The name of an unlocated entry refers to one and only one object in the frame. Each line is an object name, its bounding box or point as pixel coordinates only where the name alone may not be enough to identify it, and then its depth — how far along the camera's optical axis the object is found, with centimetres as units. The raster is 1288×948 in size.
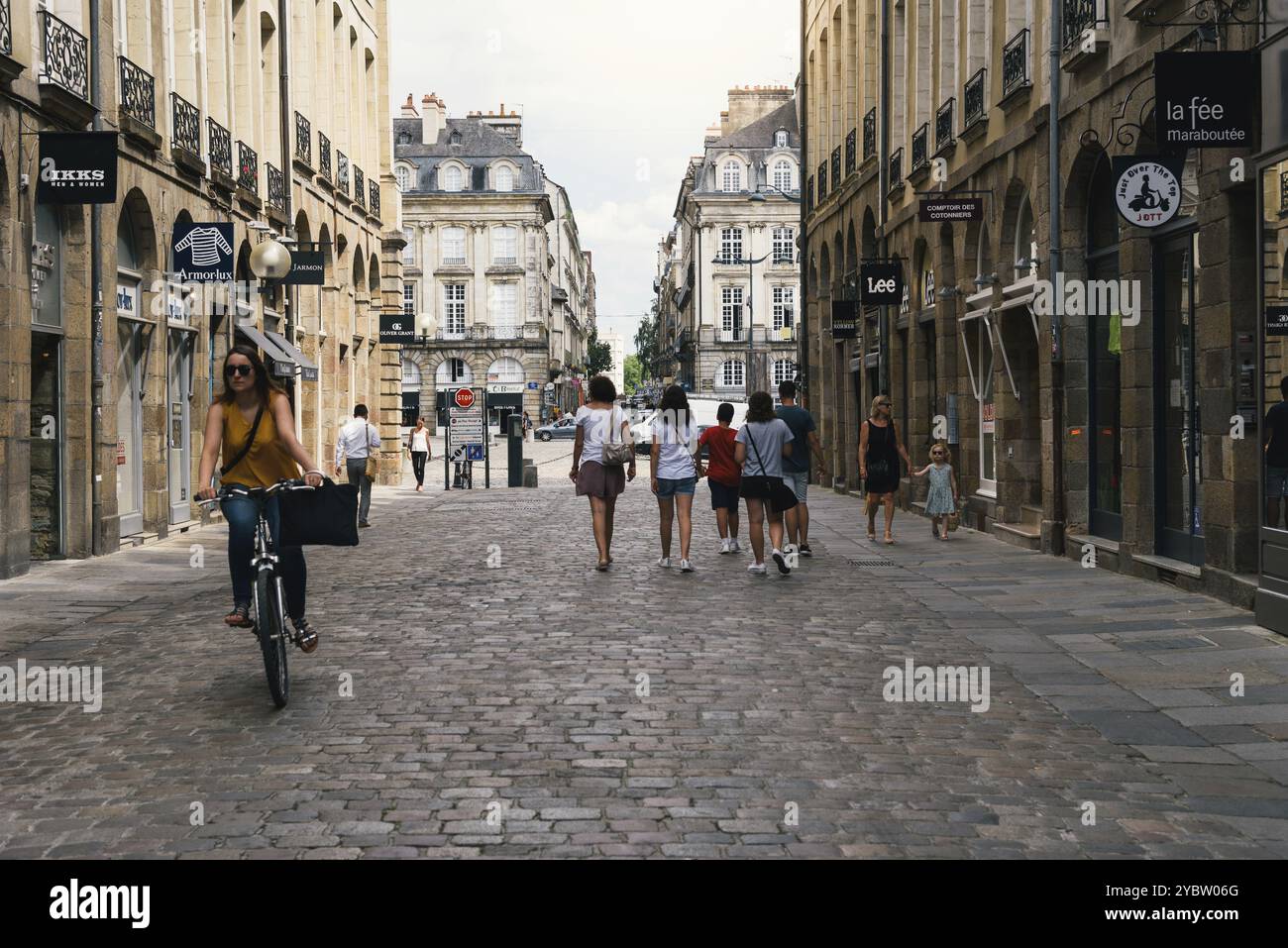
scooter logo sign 1225
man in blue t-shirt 1637
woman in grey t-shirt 1412
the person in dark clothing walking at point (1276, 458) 1029
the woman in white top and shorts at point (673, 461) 1488
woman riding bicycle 801
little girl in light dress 1814
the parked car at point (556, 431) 8350
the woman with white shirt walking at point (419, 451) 3341
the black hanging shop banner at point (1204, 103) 1064
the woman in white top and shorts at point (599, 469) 1453
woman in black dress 1780
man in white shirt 2089
